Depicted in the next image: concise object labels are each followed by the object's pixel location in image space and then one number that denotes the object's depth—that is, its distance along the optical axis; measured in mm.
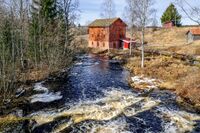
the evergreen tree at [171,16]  49732
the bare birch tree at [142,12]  20193
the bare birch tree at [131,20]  28013
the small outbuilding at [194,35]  38053
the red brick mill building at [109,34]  36525
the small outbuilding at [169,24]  49775
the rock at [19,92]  12591
